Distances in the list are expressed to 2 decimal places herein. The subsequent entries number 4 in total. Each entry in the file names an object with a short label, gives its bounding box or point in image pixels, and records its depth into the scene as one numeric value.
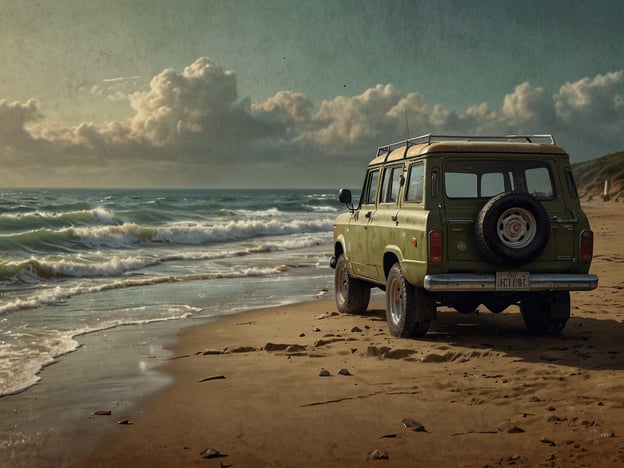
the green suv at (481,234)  7.80
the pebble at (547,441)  4.91
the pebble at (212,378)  7.07
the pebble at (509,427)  5.20
